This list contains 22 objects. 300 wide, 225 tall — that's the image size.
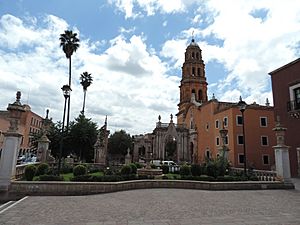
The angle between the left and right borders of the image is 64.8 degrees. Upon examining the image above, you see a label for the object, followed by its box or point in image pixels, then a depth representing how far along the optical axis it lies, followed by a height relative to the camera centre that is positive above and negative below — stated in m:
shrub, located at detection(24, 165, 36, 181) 12.37 -0.91
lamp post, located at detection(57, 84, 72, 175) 15.12 +4.17
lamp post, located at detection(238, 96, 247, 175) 16.48 +3.90
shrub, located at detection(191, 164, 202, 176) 15.42 -0.66
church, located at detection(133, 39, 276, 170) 32.91 +5.10
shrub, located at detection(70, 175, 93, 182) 12.34 -1.10
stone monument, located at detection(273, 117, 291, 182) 14.05 +0.30
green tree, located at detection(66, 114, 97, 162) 29.05 +2.37
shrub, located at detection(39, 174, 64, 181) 11.82 -1.09
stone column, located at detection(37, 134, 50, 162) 19.88 +0.62
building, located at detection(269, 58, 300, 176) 21.59 +5.66
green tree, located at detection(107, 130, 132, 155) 62.19 +3.61
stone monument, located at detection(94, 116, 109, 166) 26.46 +0.68
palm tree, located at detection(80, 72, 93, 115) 40.72 +13.02
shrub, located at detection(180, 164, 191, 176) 15.49 -0.75
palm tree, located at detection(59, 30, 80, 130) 28.95 +13.84
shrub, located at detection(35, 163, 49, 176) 14.18 -0.80
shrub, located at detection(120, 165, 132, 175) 14.37 -0.74
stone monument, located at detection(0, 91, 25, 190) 10.85 +0.37
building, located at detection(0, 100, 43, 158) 42.75 +6.75
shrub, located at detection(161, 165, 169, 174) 20.27 -0.86
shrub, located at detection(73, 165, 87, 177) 13.47 -0.81
